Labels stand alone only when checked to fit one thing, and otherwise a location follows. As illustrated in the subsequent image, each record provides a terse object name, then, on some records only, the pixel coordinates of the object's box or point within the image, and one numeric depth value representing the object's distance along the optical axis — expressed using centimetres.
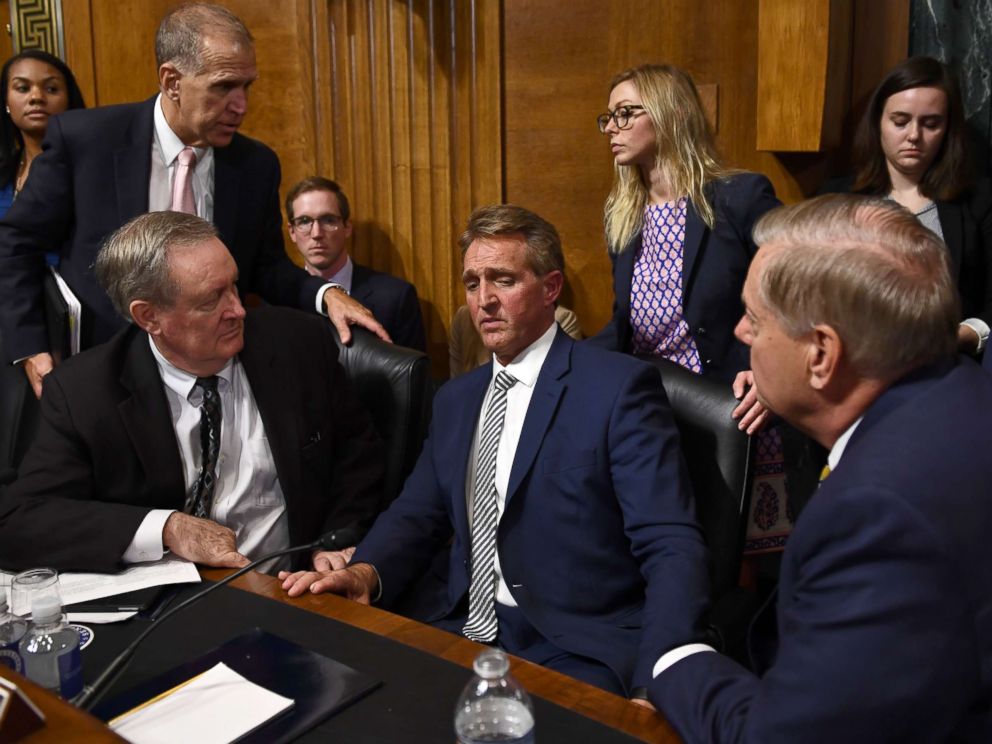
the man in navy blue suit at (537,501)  177
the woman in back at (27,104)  339
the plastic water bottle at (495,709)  113
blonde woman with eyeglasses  254
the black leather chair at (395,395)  225
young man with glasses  354
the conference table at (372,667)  121
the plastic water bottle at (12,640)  138
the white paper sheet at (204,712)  122
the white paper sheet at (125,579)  168
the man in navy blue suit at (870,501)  98
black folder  125
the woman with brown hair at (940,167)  262
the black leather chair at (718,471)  183
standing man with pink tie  244
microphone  123
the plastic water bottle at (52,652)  134
